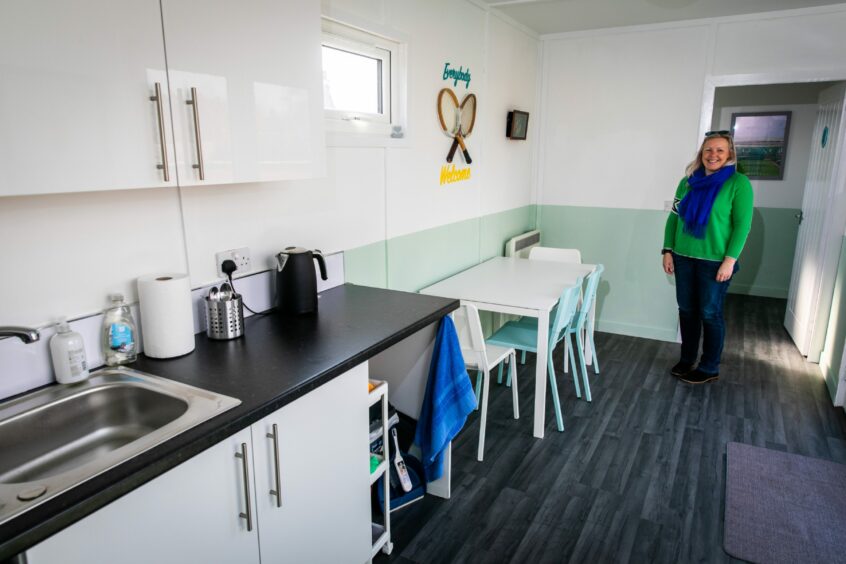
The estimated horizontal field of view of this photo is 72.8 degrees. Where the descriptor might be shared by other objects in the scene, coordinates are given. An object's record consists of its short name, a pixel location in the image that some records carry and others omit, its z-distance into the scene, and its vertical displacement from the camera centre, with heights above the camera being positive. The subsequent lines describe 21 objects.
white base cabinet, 1.09 -0.77
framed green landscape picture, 5.40 +0.18
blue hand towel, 2.20 -0.89
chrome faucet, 1.24 -0.37
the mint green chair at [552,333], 2.92 -0.94
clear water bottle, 1.57 -0.47
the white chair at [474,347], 2.63 -0.86
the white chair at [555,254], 3.94 -0.64
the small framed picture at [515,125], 4.06 +0.25
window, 2.45 +0.37
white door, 3.80 -0.51
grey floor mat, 2.14 -1.41
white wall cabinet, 1.13 +0.16
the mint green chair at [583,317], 3.25 -0.89
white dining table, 2.86 -0.69
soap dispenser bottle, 1.44 -0.48
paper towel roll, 1.61 -0.43
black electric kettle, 2.04 -0.43
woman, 3.29 -0.47
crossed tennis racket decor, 3.26 +0.25
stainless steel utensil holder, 1.79 -0.49
